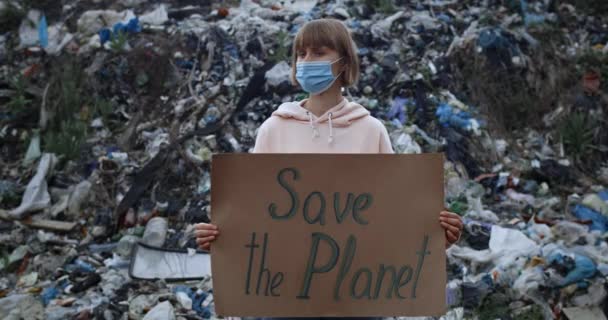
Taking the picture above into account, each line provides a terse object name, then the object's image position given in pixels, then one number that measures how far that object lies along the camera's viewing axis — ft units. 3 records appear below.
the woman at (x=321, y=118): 6.22
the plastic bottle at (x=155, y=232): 14.46
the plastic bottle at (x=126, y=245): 14.25
